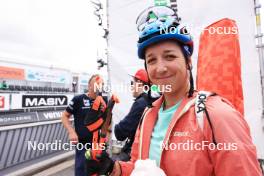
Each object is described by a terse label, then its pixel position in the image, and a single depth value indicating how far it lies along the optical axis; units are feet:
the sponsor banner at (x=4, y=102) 17.43
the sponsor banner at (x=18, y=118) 16.67
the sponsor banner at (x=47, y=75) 80.07
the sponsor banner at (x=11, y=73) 70.23
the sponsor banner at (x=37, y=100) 18.63
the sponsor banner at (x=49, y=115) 20.39
